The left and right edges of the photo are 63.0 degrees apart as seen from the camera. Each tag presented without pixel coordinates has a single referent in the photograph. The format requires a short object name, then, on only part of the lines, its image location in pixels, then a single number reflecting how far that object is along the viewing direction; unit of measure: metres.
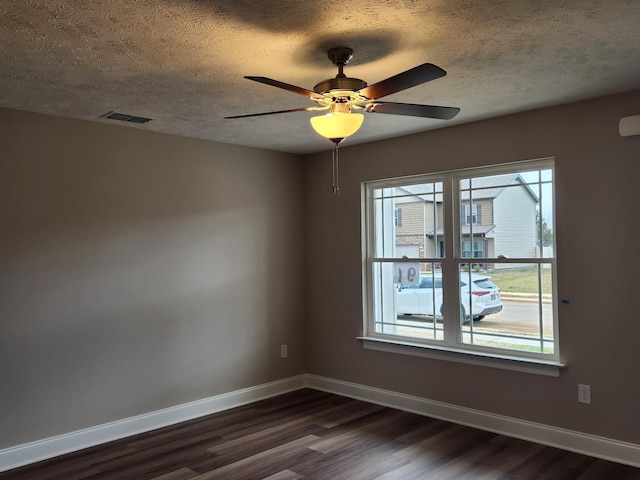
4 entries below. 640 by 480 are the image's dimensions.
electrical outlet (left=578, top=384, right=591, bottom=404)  3.53
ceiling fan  2.45
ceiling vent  3.76
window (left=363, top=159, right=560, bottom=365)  3.87
